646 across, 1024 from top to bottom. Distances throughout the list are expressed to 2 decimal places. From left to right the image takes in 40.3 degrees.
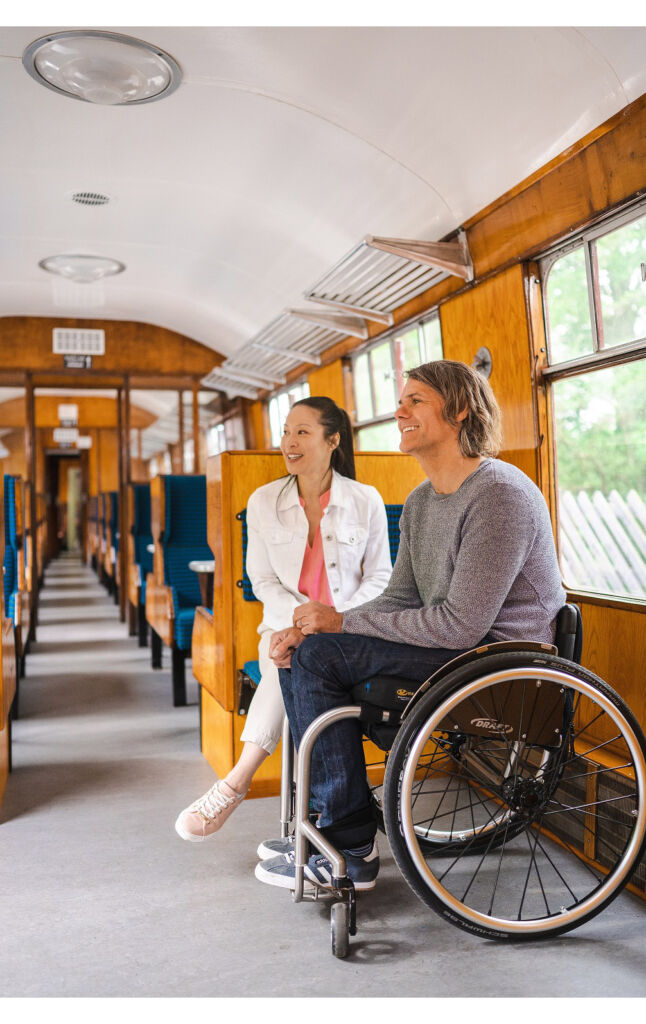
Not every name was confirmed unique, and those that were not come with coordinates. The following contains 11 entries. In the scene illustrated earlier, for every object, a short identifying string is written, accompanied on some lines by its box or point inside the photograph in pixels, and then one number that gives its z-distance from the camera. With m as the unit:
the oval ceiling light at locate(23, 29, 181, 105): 3.51
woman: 2.96
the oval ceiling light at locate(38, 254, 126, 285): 6.83
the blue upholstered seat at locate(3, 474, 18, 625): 4.55
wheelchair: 1.95
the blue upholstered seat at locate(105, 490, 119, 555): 9.67
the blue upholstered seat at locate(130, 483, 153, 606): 6.92
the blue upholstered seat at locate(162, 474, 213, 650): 5.01
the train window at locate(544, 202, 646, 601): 3.11
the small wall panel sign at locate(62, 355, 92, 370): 8.52
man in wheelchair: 2.11
